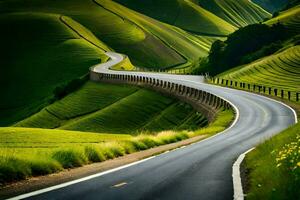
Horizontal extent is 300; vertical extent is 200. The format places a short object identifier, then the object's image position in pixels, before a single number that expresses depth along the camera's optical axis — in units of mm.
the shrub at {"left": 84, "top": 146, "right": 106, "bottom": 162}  18672
